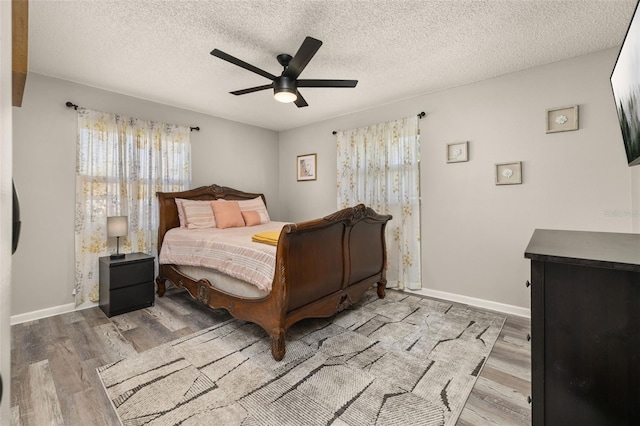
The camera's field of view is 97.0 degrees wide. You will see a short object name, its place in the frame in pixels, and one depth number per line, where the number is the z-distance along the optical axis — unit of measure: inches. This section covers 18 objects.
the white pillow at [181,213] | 146.7
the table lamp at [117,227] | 123.5
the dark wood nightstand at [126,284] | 118.0
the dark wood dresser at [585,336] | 38.2
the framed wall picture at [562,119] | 106.3
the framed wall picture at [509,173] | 117.9
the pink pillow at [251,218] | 164.0
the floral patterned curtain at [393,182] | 145.6
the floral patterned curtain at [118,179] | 126.6
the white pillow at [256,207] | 171.6
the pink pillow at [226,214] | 151.2
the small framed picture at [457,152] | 131.0
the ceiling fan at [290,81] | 84.1
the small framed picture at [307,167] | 193.5
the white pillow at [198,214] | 145.3
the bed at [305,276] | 84.4
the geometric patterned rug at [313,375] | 64.3
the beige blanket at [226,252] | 89.4
